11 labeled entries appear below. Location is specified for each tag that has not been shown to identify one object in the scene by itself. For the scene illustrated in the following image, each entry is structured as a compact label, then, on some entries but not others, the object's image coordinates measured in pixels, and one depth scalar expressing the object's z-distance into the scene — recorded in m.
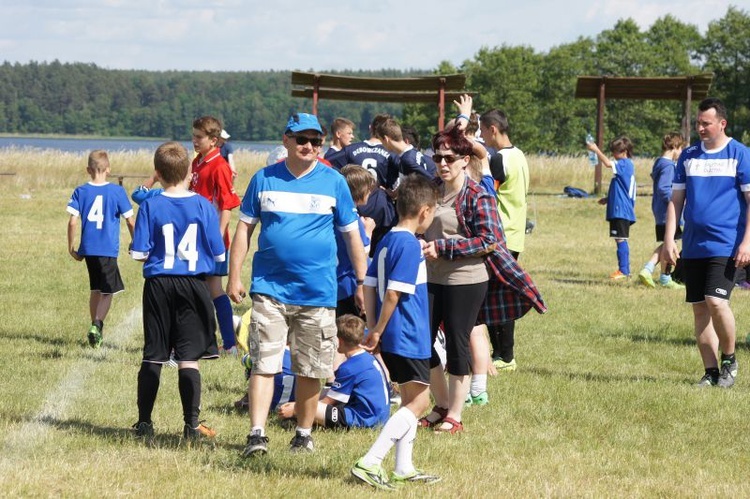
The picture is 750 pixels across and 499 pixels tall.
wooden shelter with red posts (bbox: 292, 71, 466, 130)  40.37
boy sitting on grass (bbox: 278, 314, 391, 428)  12.02
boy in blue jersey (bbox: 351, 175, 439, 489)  9.61
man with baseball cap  10.21
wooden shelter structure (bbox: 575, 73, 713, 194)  46.38
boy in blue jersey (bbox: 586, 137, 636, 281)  26.61
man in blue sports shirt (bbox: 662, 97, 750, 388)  14.21
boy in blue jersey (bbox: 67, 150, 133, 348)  17.38
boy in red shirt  15.51
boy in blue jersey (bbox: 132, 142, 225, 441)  11.00
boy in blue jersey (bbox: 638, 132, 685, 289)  24.33
